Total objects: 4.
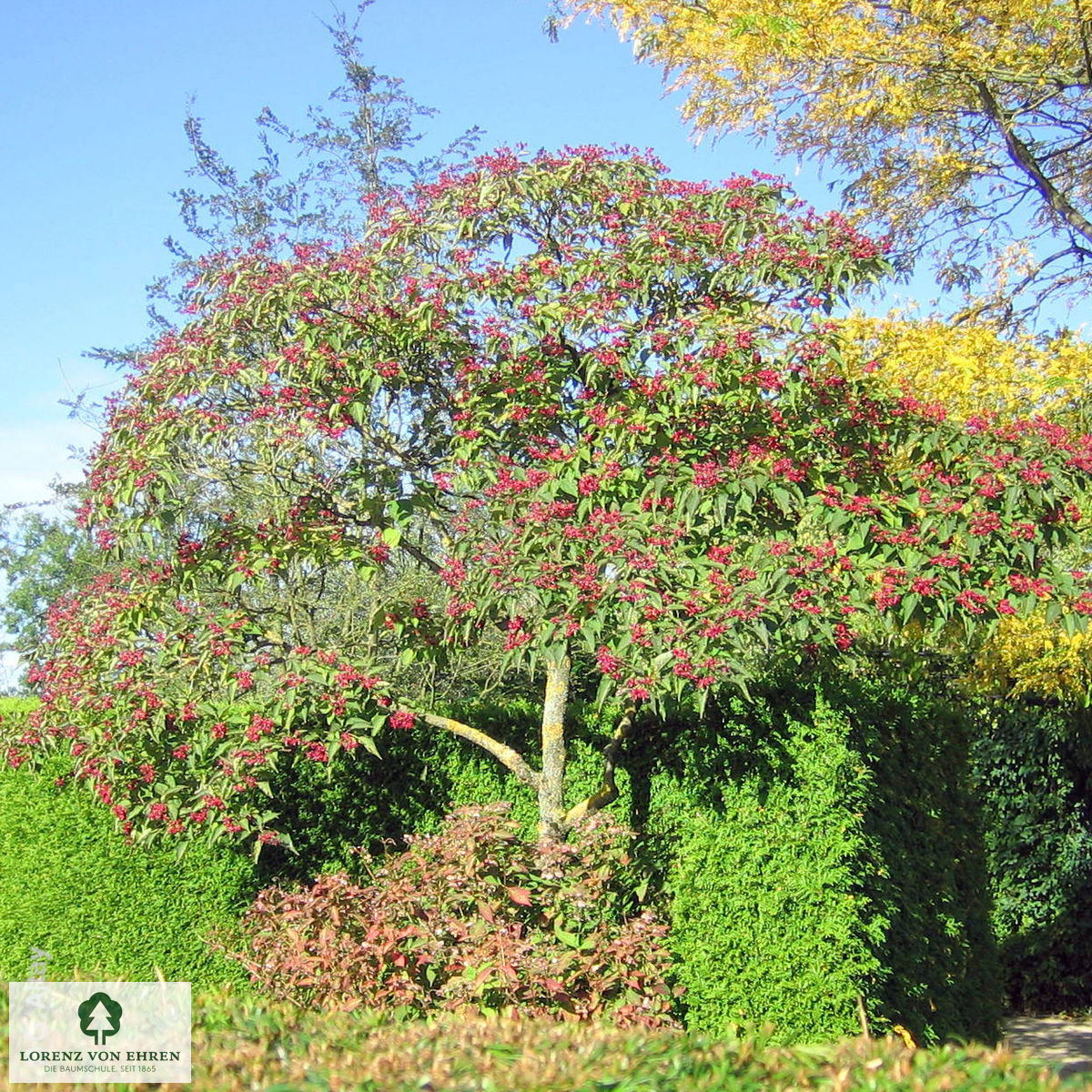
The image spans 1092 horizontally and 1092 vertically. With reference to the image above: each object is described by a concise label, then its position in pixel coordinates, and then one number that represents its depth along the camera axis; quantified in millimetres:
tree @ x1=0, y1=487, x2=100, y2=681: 22156
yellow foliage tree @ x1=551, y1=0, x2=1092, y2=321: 10305
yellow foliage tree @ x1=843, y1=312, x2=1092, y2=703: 8867
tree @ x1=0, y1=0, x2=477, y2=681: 20641
